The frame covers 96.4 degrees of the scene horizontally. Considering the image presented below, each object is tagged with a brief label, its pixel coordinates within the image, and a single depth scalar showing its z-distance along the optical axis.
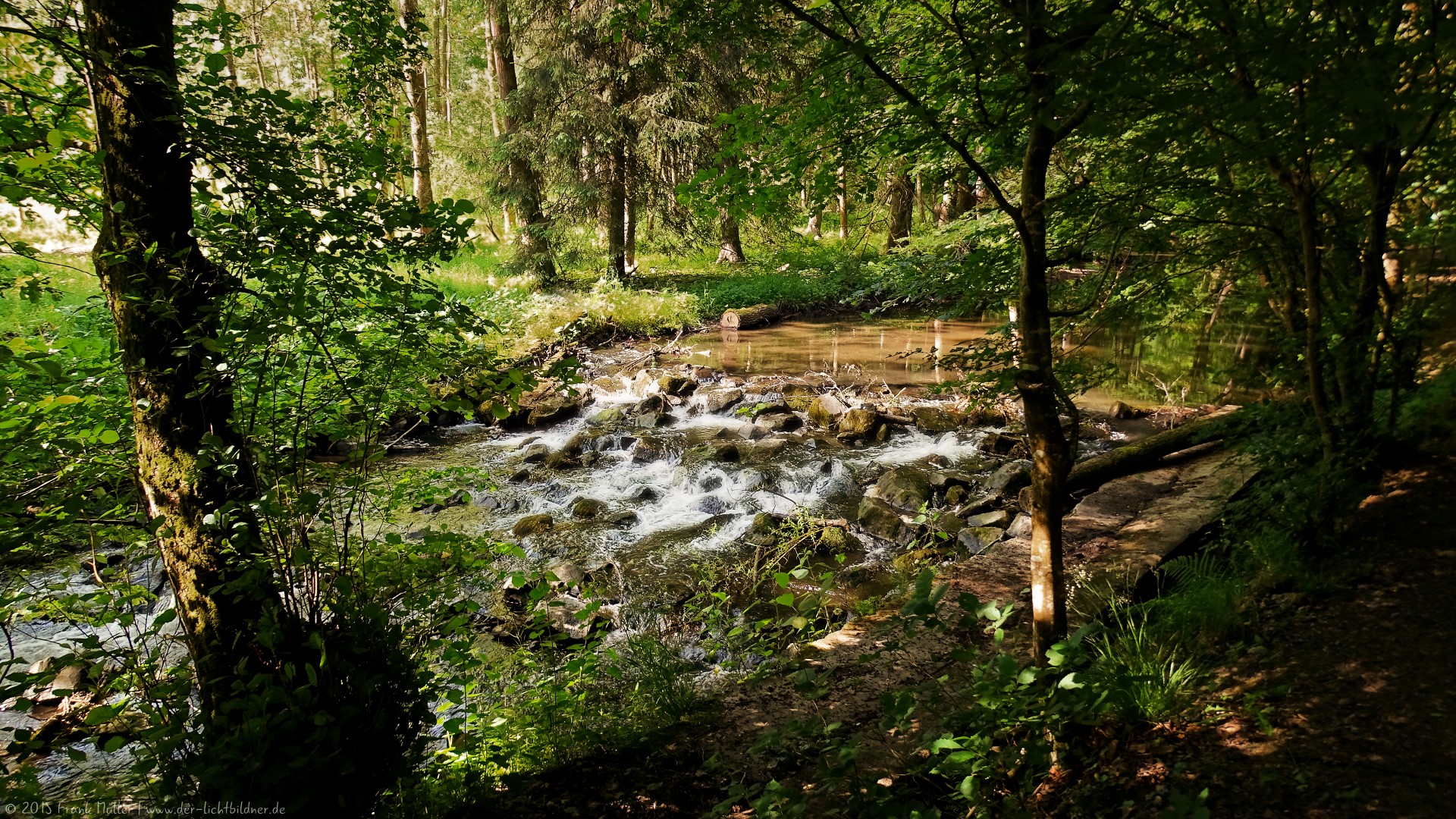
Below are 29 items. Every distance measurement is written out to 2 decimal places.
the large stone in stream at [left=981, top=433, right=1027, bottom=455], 8.79
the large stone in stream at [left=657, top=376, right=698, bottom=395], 11.83
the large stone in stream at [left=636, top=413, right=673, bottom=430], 10.70
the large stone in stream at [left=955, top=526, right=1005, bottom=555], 6.20
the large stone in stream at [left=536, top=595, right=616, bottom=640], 5.46
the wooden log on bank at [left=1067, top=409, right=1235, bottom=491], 6.86
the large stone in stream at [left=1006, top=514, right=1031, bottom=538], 5.97
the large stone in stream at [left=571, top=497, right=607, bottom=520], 7.77
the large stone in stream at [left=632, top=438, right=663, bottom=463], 9.38
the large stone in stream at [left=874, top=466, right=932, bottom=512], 7.57
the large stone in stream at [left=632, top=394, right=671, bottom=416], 11.02
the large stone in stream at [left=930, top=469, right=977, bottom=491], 7.71
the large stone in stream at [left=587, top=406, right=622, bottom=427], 10.82
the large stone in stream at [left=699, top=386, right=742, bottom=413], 11.22
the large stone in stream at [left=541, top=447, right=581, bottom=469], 9.16
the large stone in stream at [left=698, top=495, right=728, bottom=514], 7.90
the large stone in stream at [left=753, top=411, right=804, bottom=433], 10.18
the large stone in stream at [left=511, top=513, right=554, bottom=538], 7.29
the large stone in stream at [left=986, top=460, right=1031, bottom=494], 7.32
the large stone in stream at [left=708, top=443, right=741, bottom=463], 9.07
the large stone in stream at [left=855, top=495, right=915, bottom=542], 6.91
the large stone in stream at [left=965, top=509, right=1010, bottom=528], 6.48
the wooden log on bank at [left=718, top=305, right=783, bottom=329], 17.66
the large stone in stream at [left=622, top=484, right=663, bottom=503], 8.25
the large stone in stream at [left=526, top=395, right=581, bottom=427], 10.91
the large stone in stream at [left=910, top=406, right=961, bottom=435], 9.77
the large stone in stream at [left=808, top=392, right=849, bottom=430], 10.29
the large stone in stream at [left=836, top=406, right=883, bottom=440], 9.66
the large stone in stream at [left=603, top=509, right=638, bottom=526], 7.60
